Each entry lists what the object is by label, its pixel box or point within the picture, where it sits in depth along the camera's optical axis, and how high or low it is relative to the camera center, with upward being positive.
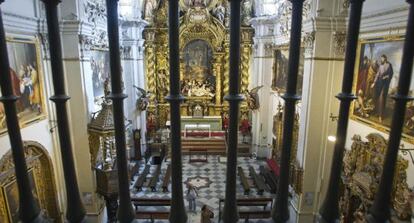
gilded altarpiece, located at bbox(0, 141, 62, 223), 6.07 -2.90
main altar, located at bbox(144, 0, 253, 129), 16.61 +0.06
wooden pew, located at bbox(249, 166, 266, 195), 11.66 -5.00
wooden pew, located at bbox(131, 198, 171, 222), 9.44 -4.84
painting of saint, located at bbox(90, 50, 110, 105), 9.73 -0.53
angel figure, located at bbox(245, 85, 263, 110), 14.48 -2.02
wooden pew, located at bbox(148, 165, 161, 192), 11.91 -5.02
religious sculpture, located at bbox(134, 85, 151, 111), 15.08 -2.23
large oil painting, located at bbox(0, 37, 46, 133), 6.34 -0.51
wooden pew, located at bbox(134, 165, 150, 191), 11.93 -5.03
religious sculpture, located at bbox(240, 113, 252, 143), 16.51 -3.88
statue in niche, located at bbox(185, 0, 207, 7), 16.55 +2.91
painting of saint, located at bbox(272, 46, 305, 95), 12.07 -0.50
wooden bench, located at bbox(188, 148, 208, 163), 15.68 -4.89
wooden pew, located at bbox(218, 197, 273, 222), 9.45 -4.89
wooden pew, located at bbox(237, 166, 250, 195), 11.55 -4.93
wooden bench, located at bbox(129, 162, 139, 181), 13.05 -5.05
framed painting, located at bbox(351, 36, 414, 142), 5.98 -0.55
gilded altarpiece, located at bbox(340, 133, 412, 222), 5.69 -2.67
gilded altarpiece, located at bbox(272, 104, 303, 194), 8.93 -3.39
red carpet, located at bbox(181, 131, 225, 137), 16.52 -4.21
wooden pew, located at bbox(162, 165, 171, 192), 11.71 -4.96
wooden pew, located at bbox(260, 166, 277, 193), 11.99 -5.01
